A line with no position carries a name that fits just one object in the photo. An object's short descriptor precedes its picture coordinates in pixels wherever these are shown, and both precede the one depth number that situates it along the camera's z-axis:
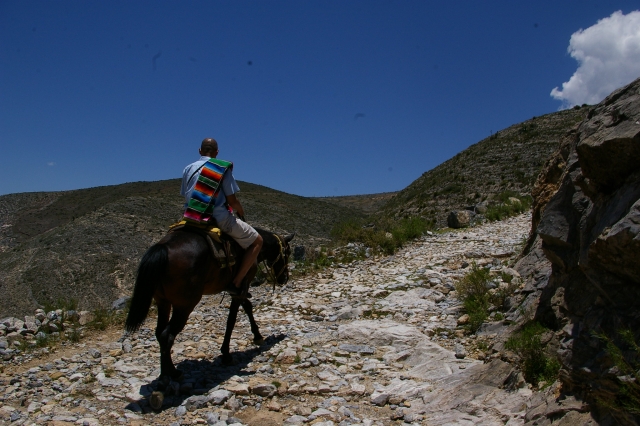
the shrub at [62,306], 7.49
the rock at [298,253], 11.68
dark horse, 4.62
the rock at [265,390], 4.61
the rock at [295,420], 4.07
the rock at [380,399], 4.32
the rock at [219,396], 4.48
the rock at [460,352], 5.18
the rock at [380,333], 5.84
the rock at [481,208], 19.40
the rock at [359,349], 5.62
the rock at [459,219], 16.88
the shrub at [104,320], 7.02
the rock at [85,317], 7.30
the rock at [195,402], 4.41
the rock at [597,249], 3.06
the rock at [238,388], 4.65
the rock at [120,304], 8.95
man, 5.39
